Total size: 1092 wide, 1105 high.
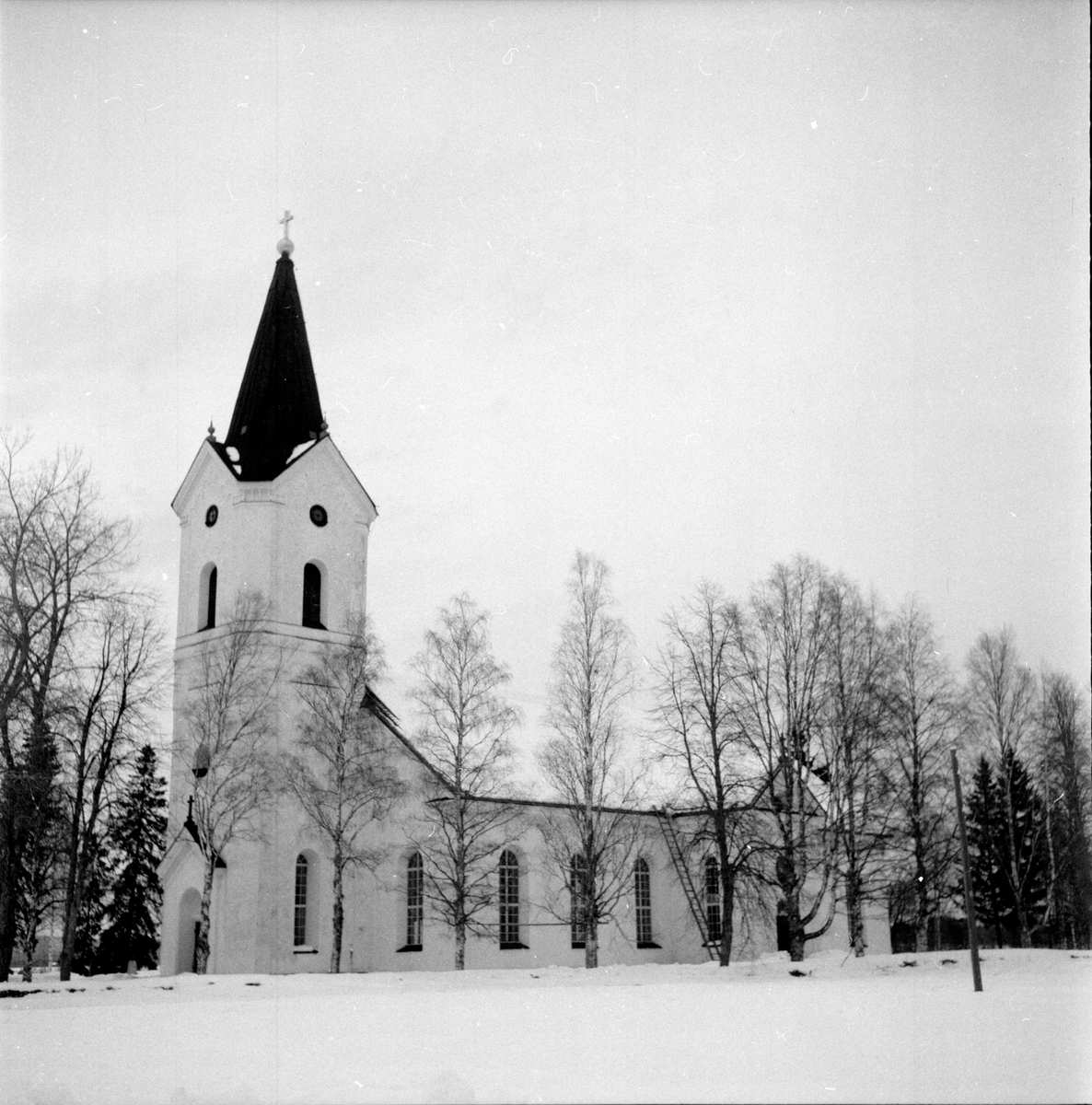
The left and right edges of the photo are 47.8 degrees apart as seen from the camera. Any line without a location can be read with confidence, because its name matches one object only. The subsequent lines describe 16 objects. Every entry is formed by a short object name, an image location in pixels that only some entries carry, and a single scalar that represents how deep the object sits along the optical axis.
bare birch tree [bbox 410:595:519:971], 32.91
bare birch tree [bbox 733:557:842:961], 30.41
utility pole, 19.97
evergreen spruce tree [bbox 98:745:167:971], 45.53
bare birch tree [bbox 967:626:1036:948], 33.47
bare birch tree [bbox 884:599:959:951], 32.34
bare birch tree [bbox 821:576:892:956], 30.55
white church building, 34.16
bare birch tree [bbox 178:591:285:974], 32.19
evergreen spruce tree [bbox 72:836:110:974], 43.44
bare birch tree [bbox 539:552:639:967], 33.12
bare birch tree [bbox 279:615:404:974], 32.78
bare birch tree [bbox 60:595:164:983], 29.30
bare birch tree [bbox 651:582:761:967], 30.19
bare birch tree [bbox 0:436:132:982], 26.19
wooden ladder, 35.19
